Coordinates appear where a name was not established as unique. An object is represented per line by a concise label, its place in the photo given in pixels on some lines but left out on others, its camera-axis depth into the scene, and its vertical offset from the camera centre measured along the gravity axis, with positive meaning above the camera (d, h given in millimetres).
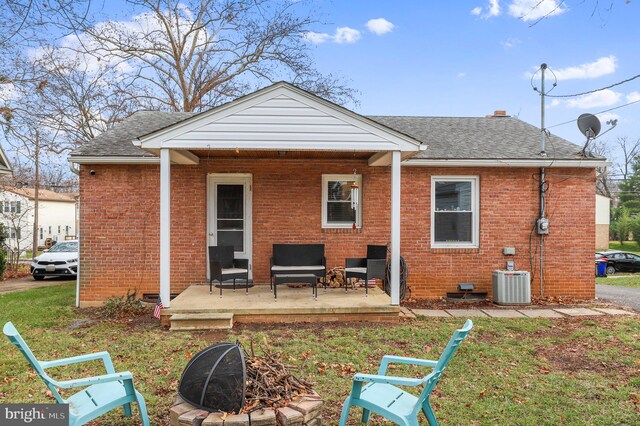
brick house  8836 +215
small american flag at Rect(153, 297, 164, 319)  7162 -1562
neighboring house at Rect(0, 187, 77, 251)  37531 +457
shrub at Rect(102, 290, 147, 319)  7805 -1692
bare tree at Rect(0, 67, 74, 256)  13542 +3584
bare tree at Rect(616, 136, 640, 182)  42781 +7247
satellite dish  9250 +2211
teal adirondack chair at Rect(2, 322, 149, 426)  3020 -1421
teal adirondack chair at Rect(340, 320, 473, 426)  3086 -1430
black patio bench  8742 -747
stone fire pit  2898 -1403
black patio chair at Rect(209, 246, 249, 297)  7809 -921
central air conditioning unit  8617 -1385
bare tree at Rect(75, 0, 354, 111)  19031 +8077
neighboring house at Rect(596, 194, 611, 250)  37456 +54
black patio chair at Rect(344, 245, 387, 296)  7988 -903
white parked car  14672 -1622
